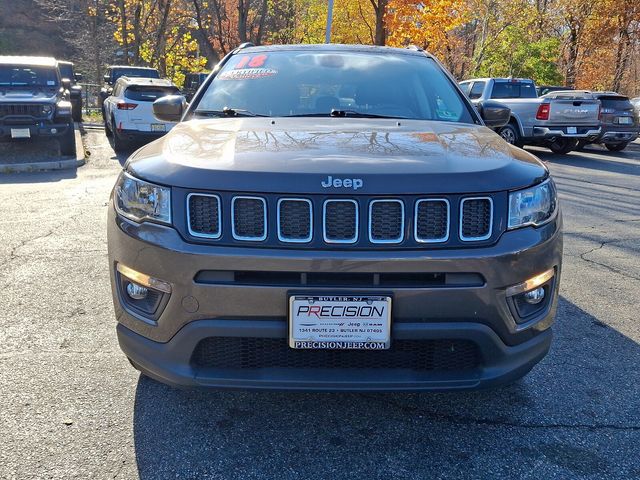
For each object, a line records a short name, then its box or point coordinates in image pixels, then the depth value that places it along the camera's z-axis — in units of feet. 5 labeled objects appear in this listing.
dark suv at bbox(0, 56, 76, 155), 35.47
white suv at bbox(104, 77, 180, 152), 41.37
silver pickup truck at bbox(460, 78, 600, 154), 45.62
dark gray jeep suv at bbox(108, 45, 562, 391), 7.06
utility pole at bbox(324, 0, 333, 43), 58.19
